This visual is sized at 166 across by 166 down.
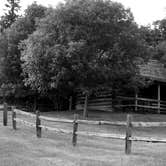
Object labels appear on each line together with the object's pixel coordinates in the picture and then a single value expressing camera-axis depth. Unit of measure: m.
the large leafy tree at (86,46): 20.17
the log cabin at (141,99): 27.70
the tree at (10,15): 36.97
